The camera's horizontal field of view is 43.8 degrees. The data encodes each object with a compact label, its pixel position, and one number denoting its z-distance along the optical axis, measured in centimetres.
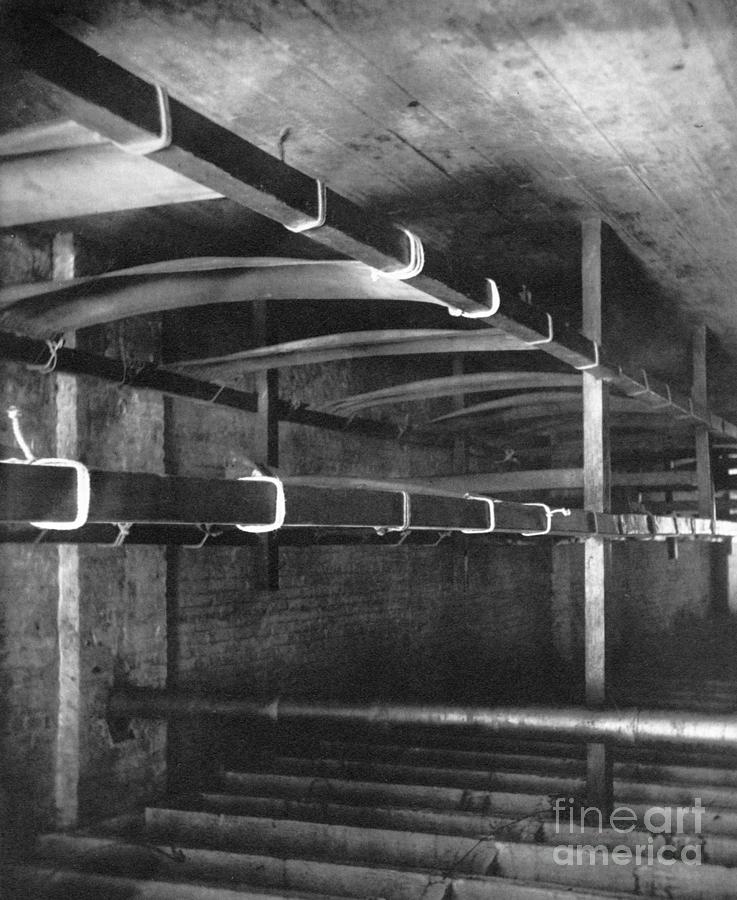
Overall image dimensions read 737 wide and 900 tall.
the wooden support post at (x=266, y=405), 429
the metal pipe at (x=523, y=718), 304
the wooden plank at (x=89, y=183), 177
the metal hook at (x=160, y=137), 130
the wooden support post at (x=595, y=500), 333
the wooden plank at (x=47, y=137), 169
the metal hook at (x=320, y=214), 169
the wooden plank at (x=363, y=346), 320
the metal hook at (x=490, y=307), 232
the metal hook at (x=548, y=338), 270
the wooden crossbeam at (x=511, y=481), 450
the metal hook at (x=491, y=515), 303
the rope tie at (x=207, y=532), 321
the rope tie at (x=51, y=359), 321
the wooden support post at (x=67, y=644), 372
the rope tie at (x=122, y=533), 270
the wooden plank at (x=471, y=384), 404
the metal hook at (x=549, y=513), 331
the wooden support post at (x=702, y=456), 518
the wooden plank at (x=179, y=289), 226
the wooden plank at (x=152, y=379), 323
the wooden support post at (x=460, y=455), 689
